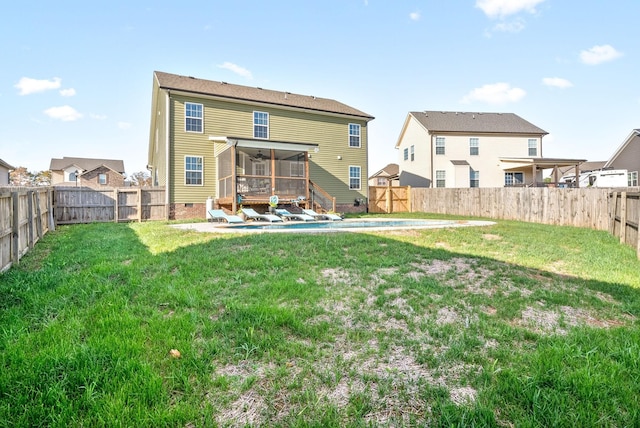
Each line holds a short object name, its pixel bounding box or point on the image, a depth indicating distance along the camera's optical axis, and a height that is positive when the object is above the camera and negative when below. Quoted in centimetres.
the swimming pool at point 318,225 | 965 -76
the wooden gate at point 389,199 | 2119 +27
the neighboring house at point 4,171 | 2308 +278
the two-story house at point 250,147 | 1518 +281
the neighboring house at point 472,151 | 2591 +416
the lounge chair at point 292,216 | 1343 -51
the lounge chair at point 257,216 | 1290 -48
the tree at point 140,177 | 5544 +501
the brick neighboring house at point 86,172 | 4488 +484
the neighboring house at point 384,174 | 4237 +378
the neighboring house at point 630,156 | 2061 +298
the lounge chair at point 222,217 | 1214 -49
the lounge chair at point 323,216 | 1401 -55
